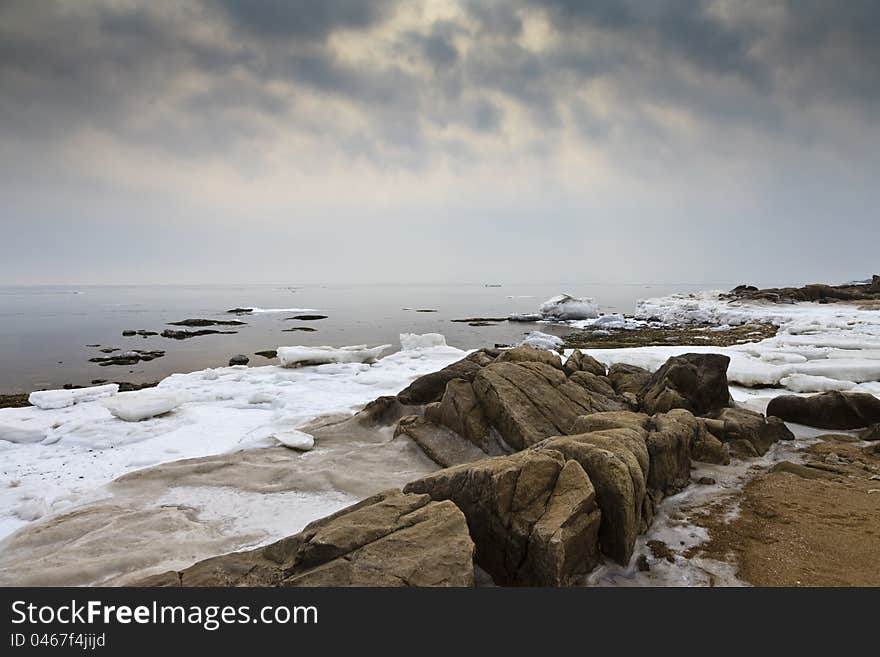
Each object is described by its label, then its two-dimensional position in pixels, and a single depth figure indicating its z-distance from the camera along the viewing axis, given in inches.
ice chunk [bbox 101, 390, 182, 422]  425.4
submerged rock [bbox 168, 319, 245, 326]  1946.4
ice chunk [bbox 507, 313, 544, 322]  2262.6
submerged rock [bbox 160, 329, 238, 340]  1528.2
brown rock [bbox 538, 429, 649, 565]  210.2
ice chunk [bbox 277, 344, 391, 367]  733.0
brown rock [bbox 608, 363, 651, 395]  507.5
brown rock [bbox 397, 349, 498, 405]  473.7
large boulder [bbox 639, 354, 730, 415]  439.2
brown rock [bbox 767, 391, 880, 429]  416.2
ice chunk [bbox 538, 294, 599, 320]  2252.7
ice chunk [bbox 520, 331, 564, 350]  1098.1
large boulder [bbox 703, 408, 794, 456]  359.3
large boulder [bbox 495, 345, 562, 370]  480.4
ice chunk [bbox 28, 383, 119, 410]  470.1
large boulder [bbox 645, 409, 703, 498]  276.5
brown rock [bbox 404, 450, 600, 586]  184.5
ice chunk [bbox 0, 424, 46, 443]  374.3
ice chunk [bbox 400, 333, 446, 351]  973.2
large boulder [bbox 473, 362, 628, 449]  362.9
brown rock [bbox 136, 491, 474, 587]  155.6
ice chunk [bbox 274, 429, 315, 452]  374.9
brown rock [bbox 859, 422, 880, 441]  381.2
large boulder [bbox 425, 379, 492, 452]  374.8
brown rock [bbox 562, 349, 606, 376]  528.4
